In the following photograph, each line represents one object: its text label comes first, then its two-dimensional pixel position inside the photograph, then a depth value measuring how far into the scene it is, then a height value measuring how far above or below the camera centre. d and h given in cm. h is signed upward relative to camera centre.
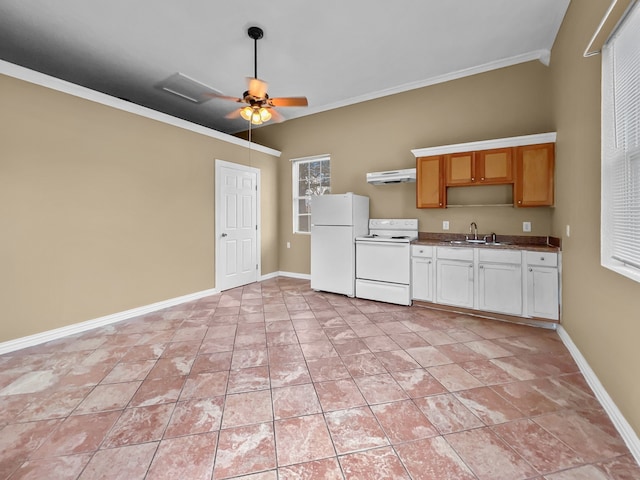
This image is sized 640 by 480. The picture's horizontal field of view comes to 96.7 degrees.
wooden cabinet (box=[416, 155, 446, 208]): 383 +71
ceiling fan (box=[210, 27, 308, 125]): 287 +141
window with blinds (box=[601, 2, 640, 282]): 156 +51
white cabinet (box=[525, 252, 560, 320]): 301 -55
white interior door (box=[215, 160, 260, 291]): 469 +17
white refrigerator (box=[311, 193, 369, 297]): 432 -4
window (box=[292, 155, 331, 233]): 545 +99
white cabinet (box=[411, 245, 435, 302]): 376 -51
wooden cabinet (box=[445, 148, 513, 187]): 341 +84
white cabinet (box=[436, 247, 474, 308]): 348 -53
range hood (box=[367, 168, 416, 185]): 410 +86
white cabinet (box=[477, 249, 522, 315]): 321 -54
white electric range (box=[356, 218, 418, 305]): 388 -41
